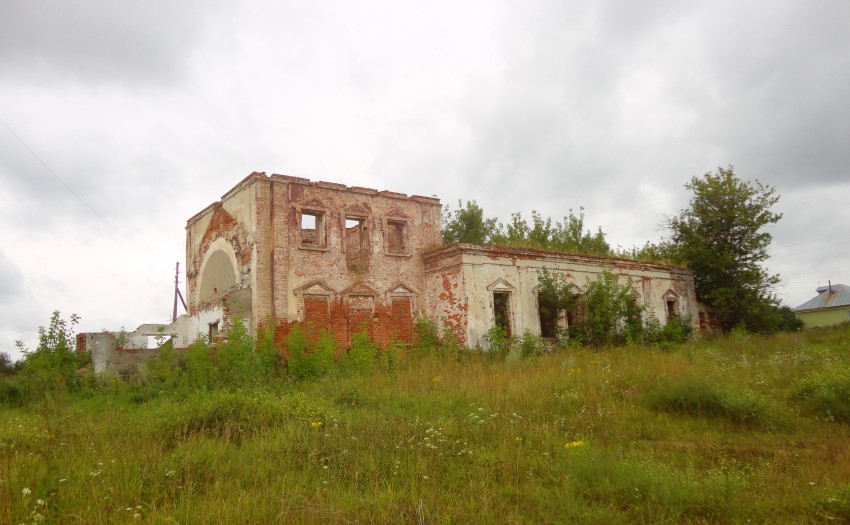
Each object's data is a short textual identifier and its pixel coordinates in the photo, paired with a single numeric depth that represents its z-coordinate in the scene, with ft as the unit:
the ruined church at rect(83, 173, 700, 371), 56.39
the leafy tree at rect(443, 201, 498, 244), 108.99
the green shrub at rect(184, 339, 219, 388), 42.68
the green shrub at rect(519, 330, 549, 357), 58.23
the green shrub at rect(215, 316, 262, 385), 43.01
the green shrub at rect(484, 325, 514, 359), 58.23
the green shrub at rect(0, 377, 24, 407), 41.52
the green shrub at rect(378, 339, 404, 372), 51.16
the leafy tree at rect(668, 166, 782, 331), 80.69
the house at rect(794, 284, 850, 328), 165.43
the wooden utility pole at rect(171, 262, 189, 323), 106.73
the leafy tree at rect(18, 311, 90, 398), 42.52
